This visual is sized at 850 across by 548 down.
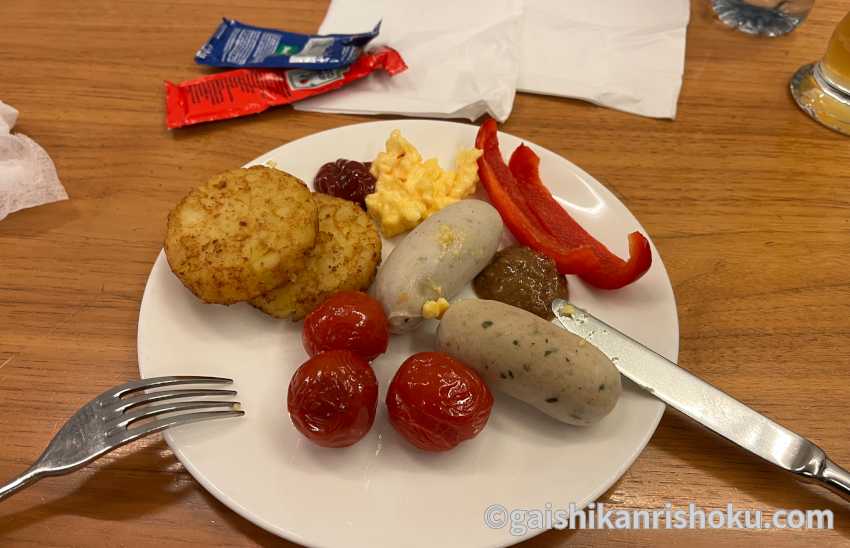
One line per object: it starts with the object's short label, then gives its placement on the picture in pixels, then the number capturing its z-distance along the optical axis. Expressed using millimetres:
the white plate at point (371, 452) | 233
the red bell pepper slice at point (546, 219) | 303
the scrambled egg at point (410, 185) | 334
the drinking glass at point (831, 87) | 427
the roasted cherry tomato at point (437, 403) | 239
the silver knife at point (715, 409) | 248
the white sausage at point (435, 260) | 283
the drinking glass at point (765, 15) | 508
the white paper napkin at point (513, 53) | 443
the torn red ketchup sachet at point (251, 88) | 430
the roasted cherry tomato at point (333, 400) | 238
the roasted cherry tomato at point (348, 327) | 263
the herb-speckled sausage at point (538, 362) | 246
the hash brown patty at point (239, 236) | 276
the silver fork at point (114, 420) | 236
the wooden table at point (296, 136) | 260
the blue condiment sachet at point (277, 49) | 451
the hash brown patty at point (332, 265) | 292
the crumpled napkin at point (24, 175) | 373
